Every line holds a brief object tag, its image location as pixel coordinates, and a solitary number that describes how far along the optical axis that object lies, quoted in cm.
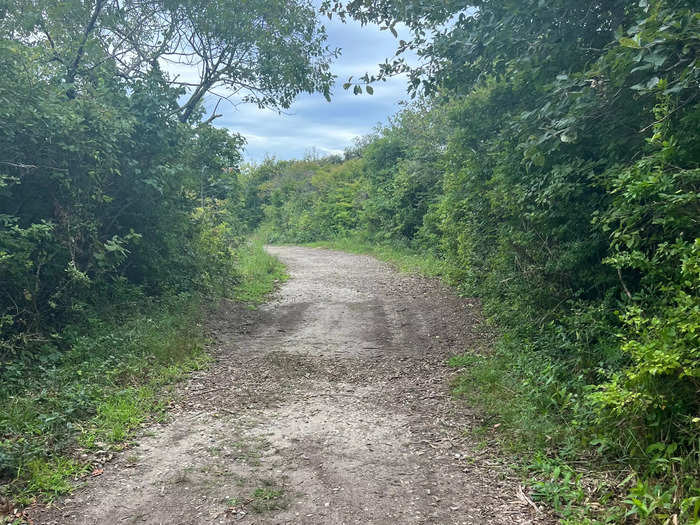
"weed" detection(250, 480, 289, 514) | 338
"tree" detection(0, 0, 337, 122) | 718
